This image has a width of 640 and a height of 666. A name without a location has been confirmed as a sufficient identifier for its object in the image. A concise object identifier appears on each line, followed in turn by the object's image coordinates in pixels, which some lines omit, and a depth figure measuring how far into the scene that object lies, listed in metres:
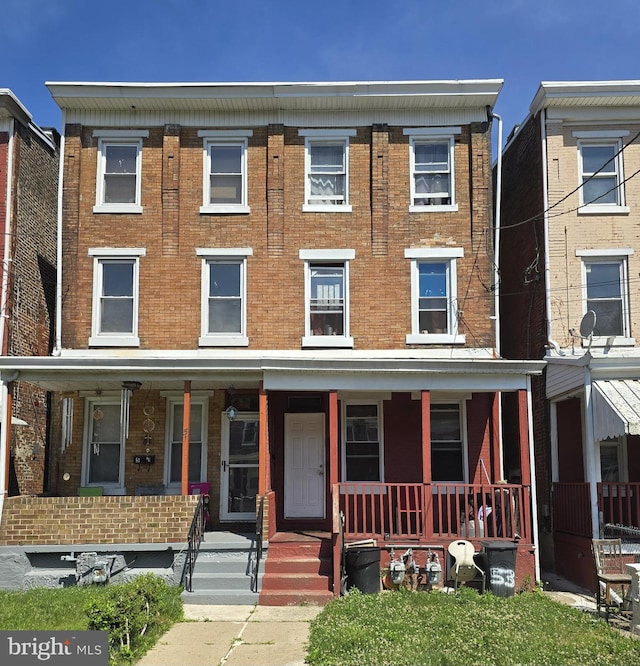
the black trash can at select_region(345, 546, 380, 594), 11.88
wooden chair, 10.52
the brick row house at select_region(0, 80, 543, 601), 15.05
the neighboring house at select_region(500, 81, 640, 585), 14.95
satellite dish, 13.83
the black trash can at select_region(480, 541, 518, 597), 11.77
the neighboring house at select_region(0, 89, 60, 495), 15.09
